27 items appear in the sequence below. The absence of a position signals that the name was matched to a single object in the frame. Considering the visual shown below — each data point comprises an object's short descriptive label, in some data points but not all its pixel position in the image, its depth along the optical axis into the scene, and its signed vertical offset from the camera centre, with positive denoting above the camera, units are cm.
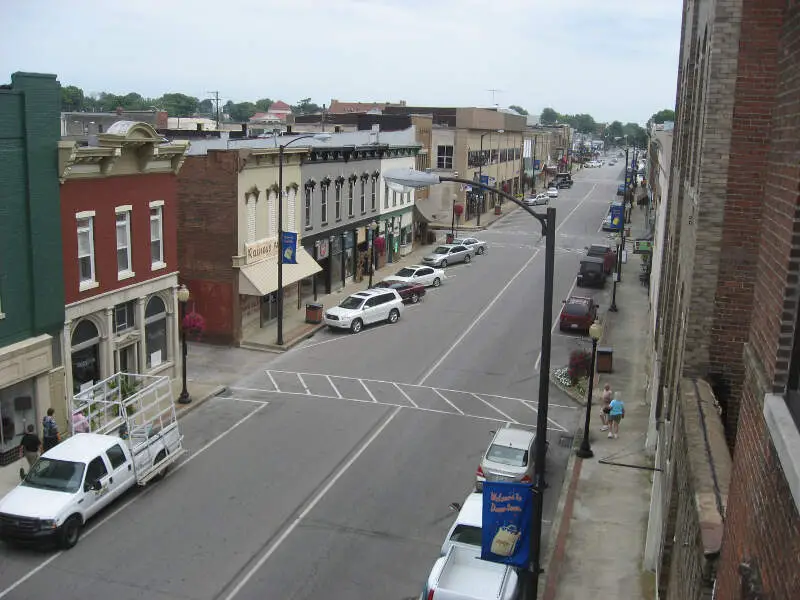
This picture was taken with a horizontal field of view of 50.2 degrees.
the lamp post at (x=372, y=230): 4954 -476
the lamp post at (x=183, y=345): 2545 -602
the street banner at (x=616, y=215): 6955 -499
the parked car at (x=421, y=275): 4672 -686
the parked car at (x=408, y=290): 4244 -693
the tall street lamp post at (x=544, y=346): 1152 -269
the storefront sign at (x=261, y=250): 3451 -432
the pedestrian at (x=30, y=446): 1999 -714
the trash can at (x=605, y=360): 3061 -728
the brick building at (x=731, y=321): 507 -154
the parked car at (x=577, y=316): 3716 -699
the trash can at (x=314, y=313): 3744 -721
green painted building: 2061 -288
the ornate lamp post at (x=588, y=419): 2237 -691
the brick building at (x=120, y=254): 2327 -332
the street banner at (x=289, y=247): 3488 -411
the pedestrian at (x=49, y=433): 2052 -698
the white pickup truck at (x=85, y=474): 1625 -692
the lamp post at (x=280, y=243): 3248 -373
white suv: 3641 -696
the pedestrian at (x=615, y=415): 2355 -708
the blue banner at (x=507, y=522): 1116 -482
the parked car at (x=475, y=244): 5962 -642
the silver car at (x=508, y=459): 1972 -714
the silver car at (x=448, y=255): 5456 -675
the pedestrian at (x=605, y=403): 2445 -705
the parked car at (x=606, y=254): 5179 -617
